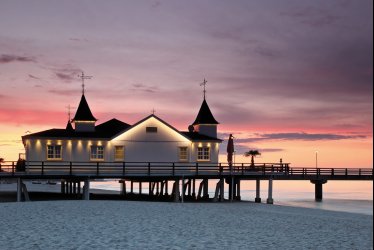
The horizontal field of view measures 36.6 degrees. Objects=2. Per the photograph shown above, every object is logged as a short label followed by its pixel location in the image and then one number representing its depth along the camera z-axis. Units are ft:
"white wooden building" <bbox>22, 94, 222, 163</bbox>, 129.59
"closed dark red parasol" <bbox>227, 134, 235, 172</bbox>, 132.98
